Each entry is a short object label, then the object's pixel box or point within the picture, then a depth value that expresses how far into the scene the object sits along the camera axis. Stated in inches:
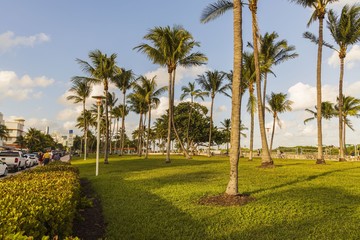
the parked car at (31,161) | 1352.5
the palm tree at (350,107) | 1844.2
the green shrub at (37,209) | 157.6
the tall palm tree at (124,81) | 1773.9
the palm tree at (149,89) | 1765.5
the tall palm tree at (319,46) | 975.0
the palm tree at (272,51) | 1181.1
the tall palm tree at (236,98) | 382.6
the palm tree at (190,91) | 2063.0
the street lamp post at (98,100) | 796.6
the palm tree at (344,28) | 1161.8
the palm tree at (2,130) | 2977.9
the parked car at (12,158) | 1051.1
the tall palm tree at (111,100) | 2306.8
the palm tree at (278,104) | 1950.1
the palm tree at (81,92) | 2028.8
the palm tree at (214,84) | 1871.3
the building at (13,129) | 4773.6
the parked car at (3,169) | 859.3
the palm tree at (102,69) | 1253.1
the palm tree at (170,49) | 1154.0
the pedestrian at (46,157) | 1205.7
